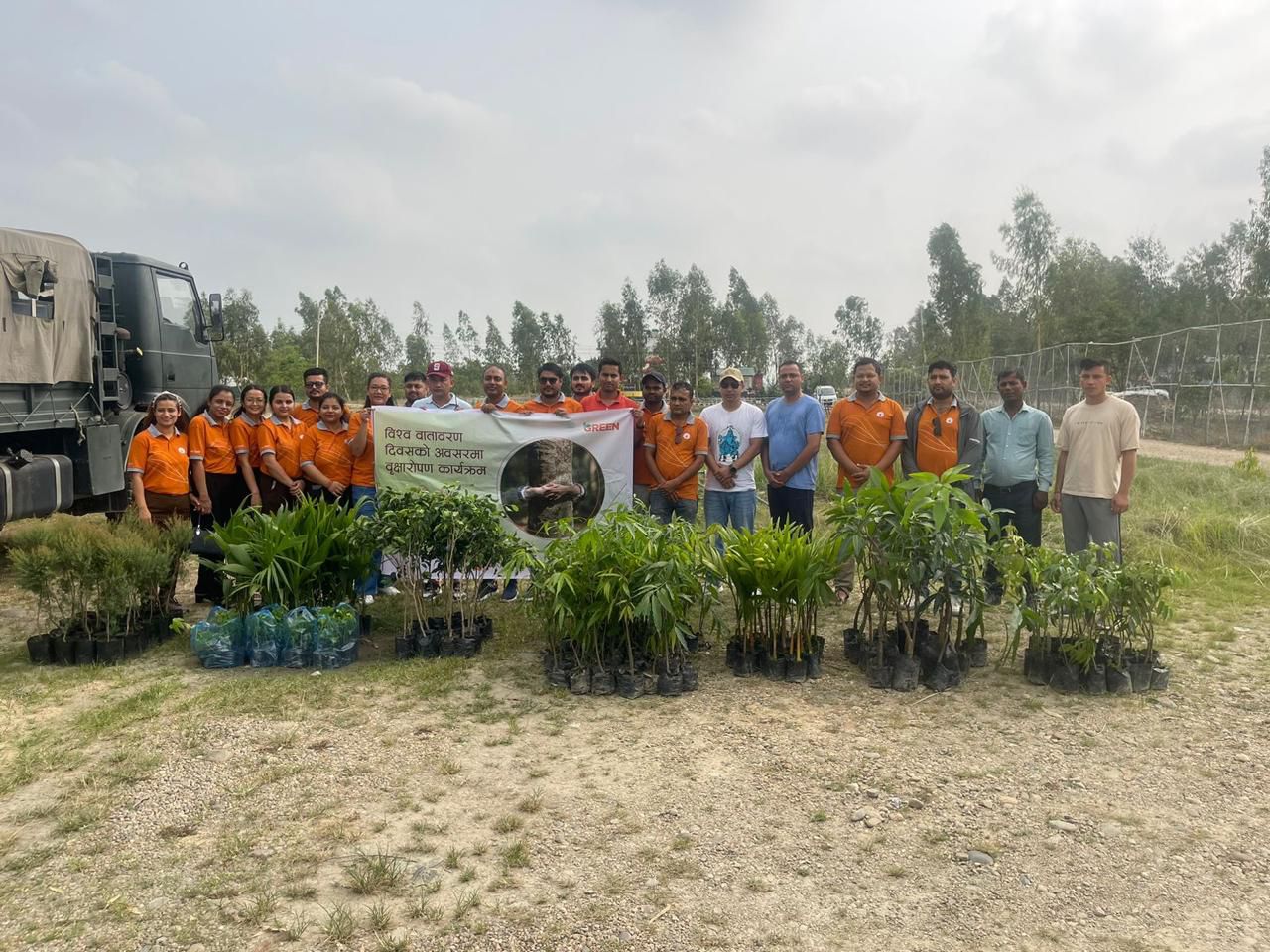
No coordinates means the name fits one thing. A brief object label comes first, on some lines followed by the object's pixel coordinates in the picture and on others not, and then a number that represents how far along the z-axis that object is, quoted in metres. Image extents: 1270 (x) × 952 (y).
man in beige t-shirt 5.38
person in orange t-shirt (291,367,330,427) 6.12
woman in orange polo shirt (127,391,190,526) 5.54
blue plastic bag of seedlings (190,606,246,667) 4.71
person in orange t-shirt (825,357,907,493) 5.70
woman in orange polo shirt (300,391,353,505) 5.93
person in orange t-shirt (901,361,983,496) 5.68
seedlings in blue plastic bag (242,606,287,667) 4.71
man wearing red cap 6.37
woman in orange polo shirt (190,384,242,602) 5.73
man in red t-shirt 6.18
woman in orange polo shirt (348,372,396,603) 5.90
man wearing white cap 5.91
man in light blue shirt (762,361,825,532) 5.89
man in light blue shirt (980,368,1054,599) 5.95
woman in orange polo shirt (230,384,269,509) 5.86
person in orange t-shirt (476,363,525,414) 6.23
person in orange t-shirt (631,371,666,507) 6.02
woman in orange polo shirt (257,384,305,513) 5.88
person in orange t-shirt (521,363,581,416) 6.22
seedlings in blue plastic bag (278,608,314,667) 4.69
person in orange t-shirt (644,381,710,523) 5.81
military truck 6.56
